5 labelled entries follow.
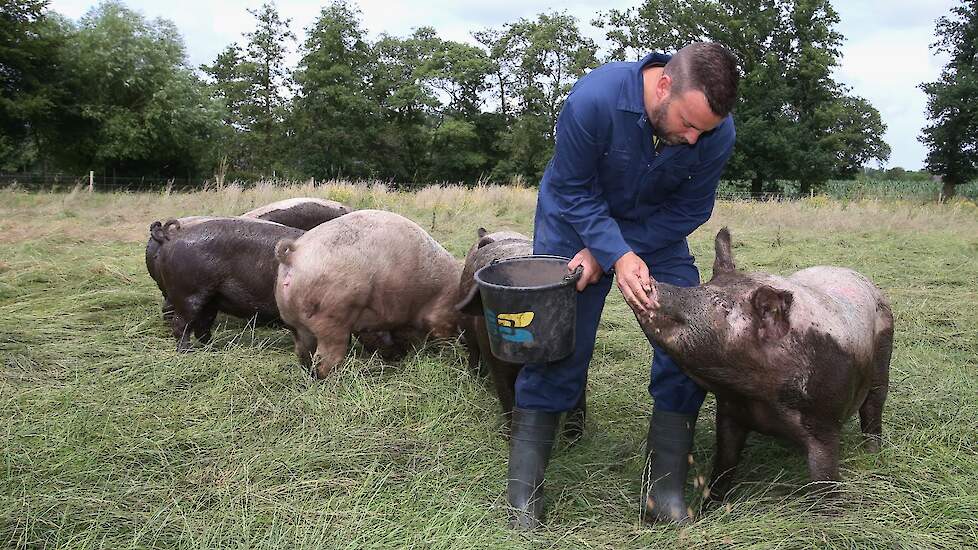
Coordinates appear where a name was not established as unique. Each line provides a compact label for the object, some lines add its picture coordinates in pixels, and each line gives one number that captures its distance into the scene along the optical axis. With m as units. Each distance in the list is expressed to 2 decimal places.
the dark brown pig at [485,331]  3.43
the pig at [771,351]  2.47
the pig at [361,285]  4.14
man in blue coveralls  2.41
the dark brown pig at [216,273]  4.77
